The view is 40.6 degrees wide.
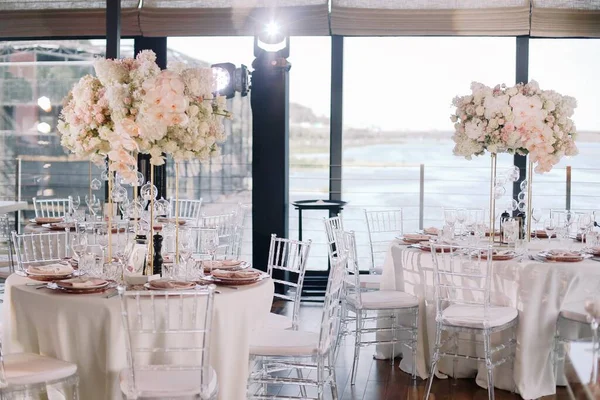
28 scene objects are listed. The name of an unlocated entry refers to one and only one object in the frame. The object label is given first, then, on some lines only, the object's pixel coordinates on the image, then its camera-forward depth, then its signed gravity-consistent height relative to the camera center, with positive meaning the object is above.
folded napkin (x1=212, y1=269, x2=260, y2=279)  4.11 -0.48
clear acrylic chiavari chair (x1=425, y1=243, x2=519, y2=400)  4.71 -0.76
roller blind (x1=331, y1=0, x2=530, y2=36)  7.56 +1.57
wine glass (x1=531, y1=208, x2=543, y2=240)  5.82 -0.21
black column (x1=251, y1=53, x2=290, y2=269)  7.73 +0.25
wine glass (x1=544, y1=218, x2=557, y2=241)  6.02 -0.31
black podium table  7.43 -0.21
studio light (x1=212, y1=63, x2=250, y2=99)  7.44 +0.95
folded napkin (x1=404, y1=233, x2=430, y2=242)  5.72 -0.38
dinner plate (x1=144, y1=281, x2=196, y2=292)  3.81 -0.51
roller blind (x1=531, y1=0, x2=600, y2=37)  7.49 +1.57
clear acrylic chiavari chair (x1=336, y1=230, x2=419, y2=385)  5.26 -0.79
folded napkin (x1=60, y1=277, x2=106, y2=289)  3.81 -0.50
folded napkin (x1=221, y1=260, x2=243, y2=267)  4.45 -0.46
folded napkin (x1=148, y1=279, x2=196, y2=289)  3.84 -0.50
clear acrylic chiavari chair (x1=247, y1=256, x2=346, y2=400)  4.06 -0.82
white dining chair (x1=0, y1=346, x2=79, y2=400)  3.52 -0.87
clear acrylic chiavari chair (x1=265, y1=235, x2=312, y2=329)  4.61 -0.53
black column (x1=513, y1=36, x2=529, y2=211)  7.78 +1.16
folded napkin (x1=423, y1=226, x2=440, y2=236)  6.01 -0.35
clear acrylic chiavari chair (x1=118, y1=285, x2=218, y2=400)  3.40 -0.74
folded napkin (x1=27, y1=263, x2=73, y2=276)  4.14 -0.48
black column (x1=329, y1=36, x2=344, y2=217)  8.02 +0.66
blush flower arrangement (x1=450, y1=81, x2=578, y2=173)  5.22 +0.41
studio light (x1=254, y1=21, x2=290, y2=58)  7.46 +1.31
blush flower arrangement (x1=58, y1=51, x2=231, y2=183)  3.73 +0.31
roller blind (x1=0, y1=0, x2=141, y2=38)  7.96 +1.59
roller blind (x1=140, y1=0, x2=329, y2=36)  7.69 +1.58
